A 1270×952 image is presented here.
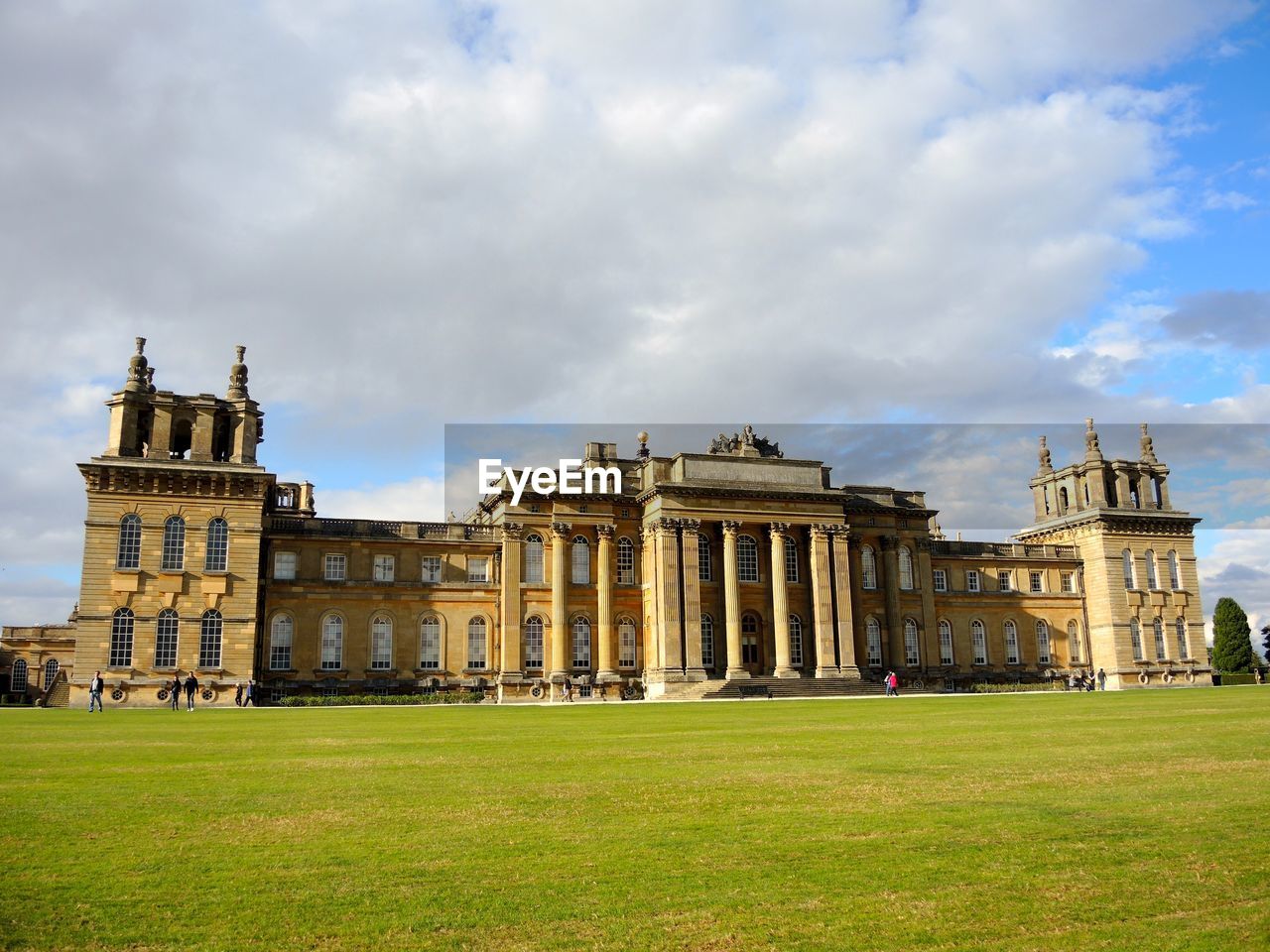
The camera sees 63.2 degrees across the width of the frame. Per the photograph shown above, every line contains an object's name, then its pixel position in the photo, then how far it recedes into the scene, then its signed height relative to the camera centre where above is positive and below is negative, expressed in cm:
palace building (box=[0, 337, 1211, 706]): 4806 +440
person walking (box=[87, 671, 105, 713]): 3888 -56
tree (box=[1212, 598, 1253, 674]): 8000 +128
